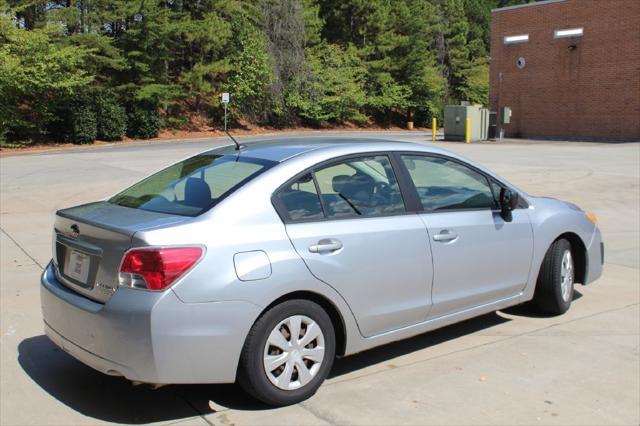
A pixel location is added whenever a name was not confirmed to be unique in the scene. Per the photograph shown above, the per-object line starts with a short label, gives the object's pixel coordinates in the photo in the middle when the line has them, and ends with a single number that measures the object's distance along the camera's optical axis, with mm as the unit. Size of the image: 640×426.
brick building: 32469
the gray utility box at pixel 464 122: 32375
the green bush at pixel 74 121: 34875
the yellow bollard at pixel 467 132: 31953
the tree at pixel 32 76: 31203
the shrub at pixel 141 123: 38281
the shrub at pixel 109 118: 36219
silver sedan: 3475
